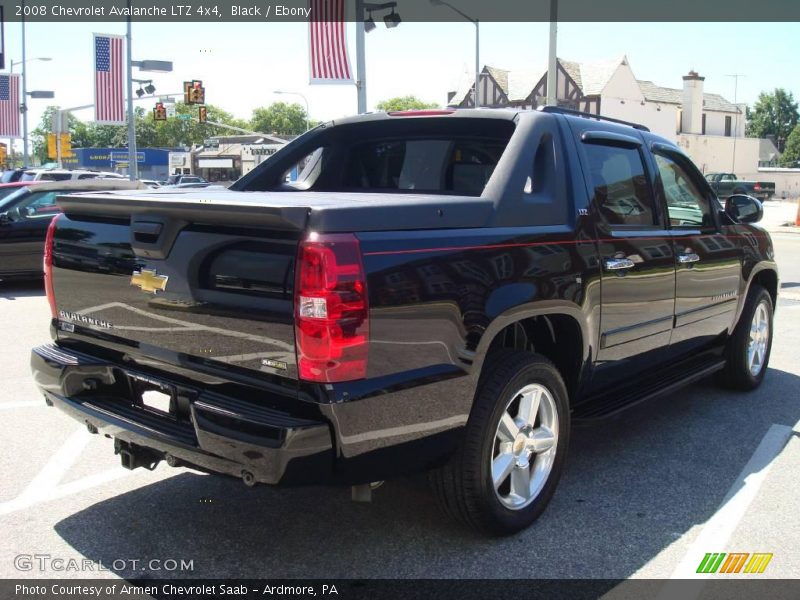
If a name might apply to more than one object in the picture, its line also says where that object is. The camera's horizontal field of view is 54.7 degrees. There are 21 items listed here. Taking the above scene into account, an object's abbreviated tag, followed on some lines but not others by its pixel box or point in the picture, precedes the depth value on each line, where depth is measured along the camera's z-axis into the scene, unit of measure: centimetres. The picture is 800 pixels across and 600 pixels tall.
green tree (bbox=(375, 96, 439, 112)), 11231
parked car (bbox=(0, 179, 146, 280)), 1097
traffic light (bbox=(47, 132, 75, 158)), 4262
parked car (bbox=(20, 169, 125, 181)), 2453
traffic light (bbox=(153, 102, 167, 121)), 3925
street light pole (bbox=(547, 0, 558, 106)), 1642
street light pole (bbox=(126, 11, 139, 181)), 3175
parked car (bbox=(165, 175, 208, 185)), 4525
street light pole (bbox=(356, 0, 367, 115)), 1574
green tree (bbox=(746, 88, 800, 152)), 12094
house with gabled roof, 5834
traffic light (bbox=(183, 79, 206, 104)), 3419
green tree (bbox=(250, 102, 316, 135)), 12962
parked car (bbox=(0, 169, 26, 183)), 2832
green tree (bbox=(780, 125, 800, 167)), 9750
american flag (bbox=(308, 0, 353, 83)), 1452
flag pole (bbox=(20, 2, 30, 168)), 4244
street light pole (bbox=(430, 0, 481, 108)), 2503
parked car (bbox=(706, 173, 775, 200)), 4738
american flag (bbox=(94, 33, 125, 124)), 2800
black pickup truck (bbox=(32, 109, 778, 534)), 274
